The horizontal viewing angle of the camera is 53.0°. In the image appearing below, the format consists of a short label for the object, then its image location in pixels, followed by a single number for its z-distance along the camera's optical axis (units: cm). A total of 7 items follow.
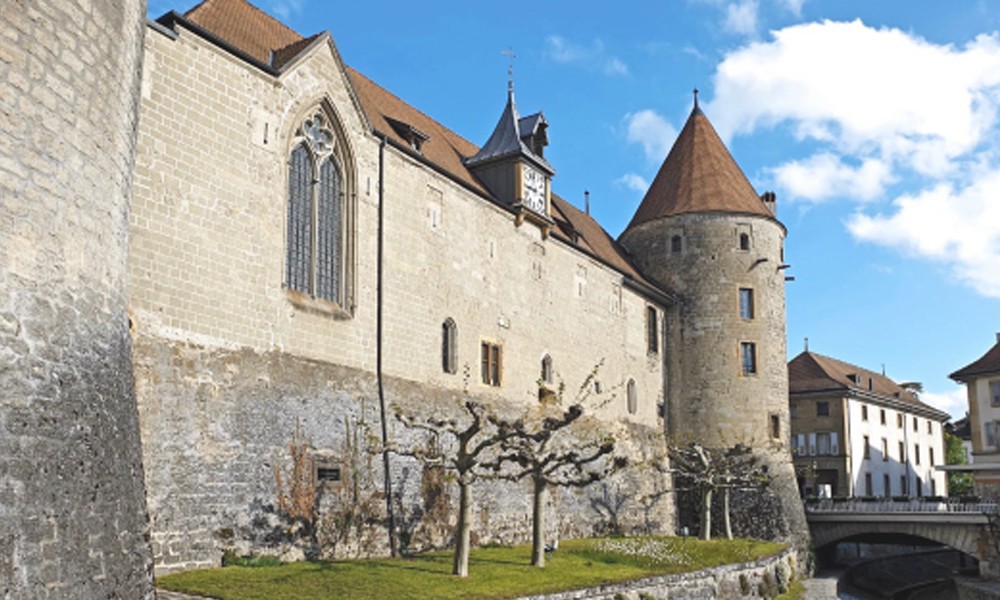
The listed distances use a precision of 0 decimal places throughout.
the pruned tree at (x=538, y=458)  2002
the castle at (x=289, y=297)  984
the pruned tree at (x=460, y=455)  1819
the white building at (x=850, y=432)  5253
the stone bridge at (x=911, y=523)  3434
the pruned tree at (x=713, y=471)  3075
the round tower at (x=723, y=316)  3609
